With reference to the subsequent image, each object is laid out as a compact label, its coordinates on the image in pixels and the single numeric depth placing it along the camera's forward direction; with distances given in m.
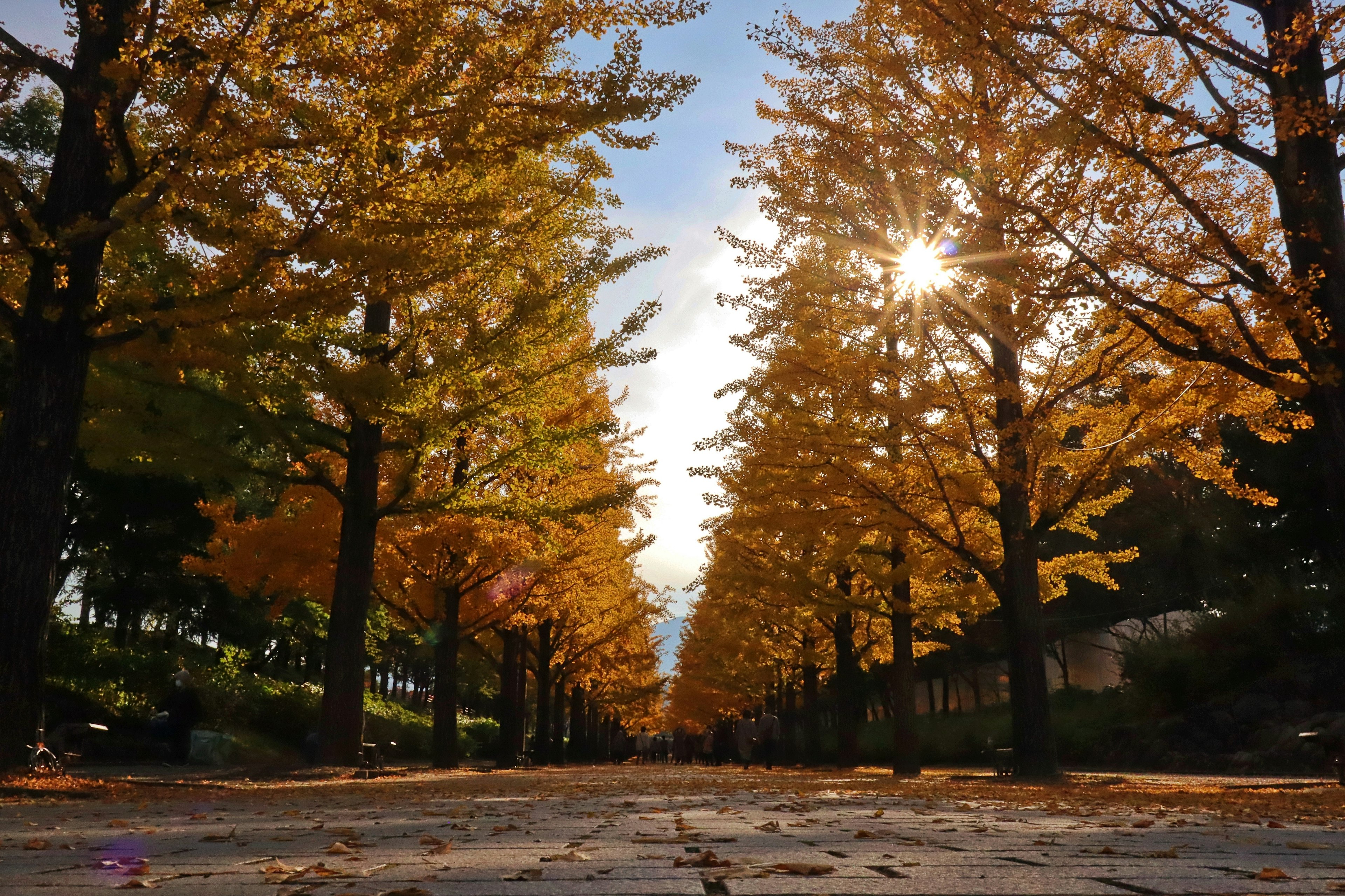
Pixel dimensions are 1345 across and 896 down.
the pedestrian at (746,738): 22.53
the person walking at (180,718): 14.98
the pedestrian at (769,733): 22.23
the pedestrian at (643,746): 39.31
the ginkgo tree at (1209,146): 7.13
